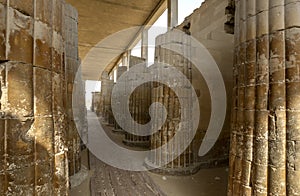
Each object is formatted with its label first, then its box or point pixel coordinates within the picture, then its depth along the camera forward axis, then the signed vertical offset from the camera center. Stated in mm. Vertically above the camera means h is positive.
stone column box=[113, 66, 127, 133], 9286 -413
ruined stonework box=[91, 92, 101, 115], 20141 +276
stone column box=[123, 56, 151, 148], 7207 -350
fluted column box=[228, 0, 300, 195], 1899 +10
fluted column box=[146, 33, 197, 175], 4703 -531
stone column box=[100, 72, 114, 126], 12555 +509
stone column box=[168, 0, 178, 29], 9383 +4136
